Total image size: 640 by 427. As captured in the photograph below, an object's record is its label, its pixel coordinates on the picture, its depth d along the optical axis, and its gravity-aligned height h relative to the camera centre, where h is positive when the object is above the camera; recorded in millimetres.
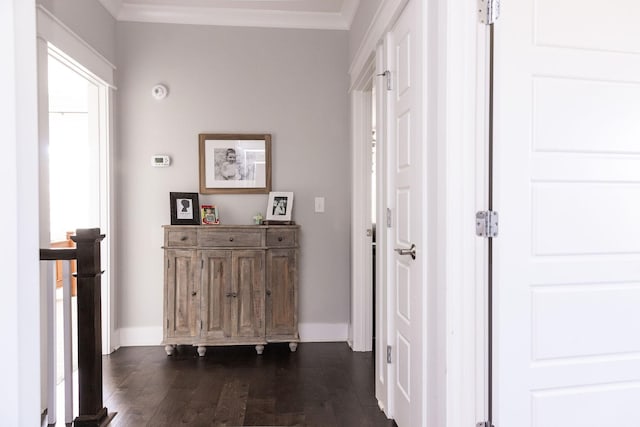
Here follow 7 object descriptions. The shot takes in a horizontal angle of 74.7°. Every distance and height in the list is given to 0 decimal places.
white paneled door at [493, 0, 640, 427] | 1551 -45
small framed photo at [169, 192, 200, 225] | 3428 -39
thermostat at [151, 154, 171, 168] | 3512 +372
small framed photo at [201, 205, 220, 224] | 3455 -90
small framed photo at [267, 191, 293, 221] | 3516 -20
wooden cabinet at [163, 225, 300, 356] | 3230 -646
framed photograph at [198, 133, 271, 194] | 3551 +349
